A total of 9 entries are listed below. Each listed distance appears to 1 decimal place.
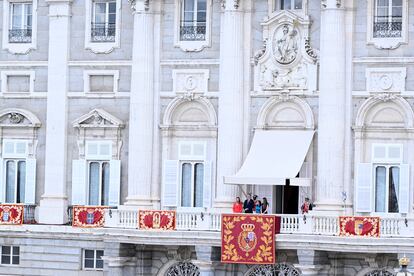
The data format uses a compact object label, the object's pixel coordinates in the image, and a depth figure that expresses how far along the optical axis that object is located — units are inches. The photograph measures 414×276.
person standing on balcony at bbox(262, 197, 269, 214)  2664.9
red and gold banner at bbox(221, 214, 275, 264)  2588.6
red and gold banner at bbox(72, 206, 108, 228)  2751.0
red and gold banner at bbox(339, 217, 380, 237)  2529.5
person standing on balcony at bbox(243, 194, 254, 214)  2650.1
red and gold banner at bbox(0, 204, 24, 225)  2807.6
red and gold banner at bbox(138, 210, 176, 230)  2662.4
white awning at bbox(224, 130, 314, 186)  2625.5
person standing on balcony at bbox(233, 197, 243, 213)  2650.1
